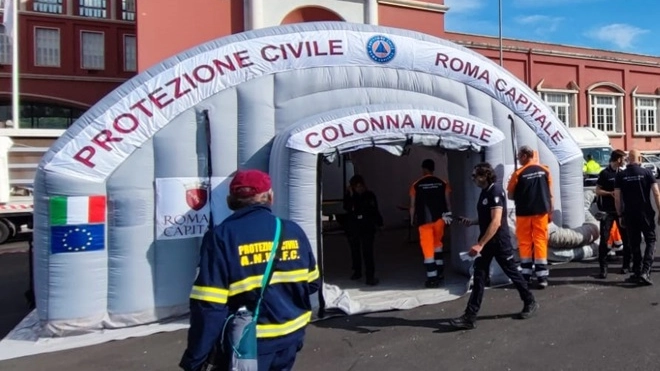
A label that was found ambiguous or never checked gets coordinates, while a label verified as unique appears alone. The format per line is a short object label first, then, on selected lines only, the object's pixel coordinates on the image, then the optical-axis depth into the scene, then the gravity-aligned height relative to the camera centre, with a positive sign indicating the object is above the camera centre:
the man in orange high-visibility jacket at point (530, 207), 6.66 -0.26
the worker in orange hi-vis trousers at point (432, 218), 7.35 -0.41
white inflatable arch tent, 5.80 +0.50
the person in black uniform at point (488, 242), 5.51 -0.55
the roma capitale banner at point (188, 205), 6.11 -0.17
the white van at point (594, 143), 20.94 +1.52
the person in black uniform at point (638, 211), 6.96 -0.34
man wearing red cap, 2.64 -0.44
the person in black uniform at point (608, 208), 7.56 -0.33
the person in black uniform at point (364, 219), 7.74 -0.43
